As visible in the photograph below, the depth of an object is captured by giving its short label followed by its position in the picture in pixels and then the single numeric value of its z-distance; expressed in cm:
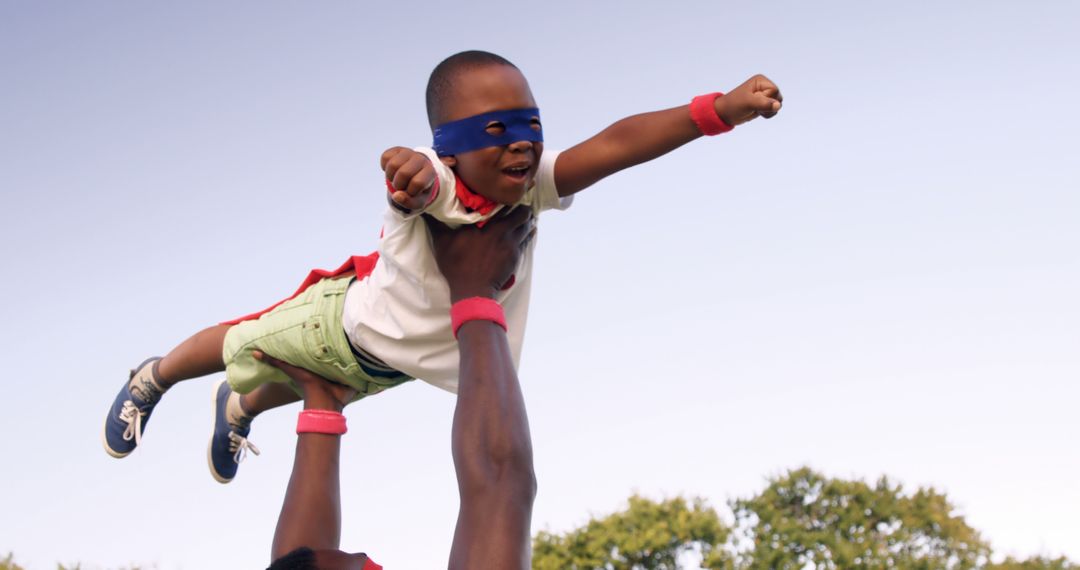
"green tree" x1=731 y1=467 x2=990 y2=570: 1577
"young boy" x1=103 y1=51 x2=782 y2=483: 363
